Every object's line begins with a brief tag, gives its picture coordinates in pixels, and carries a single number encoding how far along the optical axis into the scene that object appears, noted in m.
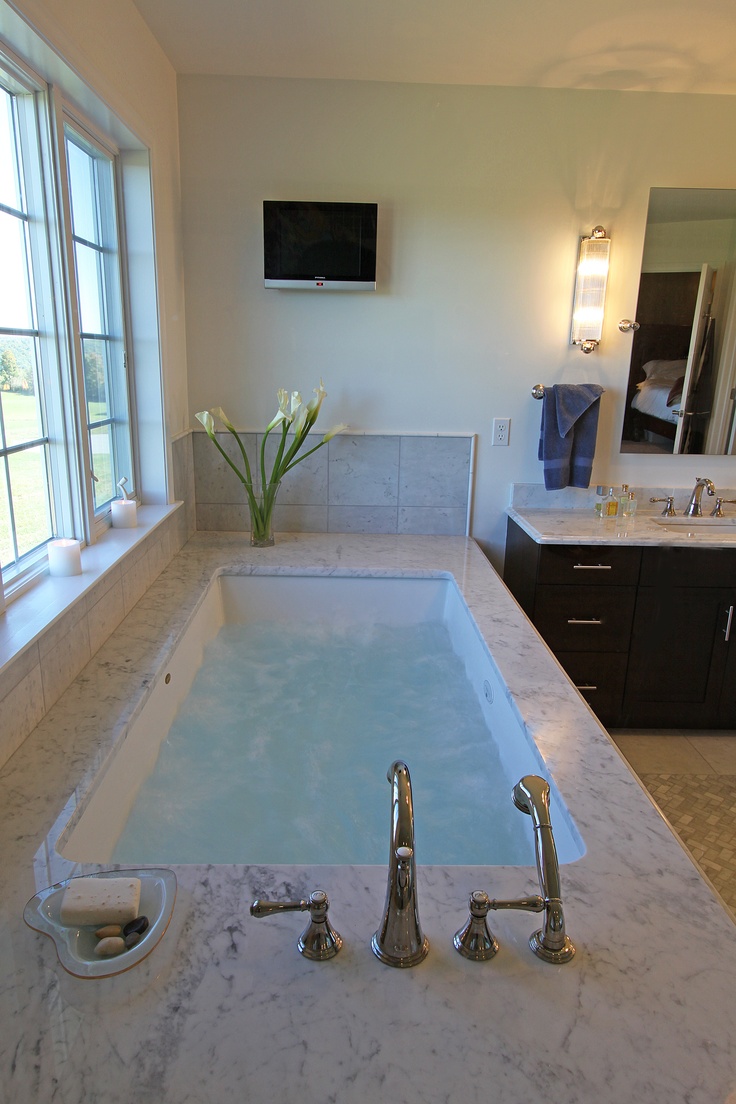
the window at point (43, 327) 1.92
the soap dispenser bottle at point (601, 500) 3.18
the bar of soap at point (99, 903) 1.07
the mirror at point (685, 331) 3.09
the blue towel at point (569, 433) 3.12
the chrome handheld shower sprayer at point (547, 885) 1.03
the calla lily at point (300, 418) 3.13
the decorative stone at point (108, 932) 1.06
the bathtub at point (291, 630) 1.46
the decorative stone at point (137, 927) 1.07
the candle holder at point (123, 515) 2.58
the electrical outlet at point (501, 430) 3.32
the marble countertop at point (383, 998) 0.86
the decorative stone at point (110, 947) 1.03
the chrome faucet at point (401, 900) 1.00
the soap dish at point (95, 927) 1.01
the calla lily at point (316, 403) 3.06
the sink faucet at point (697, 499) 3.23
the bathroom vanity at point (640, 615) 2.81
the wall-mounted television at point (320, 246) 3.00
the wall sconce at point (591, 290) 3.08
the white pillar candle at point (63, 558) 2.02
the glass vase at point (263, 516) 3.18
